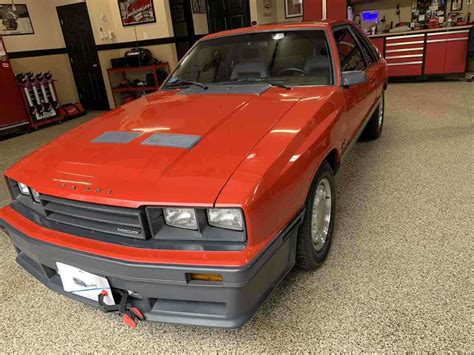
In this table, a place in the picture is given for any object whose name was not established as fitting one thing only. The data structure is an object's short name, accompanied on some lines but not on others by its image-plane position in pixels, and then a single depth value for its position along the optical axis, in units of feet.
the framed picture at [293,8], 28.17
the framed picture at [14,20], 22.02
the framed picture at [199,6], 25.38
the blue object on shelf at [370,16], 25.17
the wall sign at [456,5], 24.02
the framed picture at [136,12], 22.72
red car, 4.16
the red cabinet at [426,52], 22.67
